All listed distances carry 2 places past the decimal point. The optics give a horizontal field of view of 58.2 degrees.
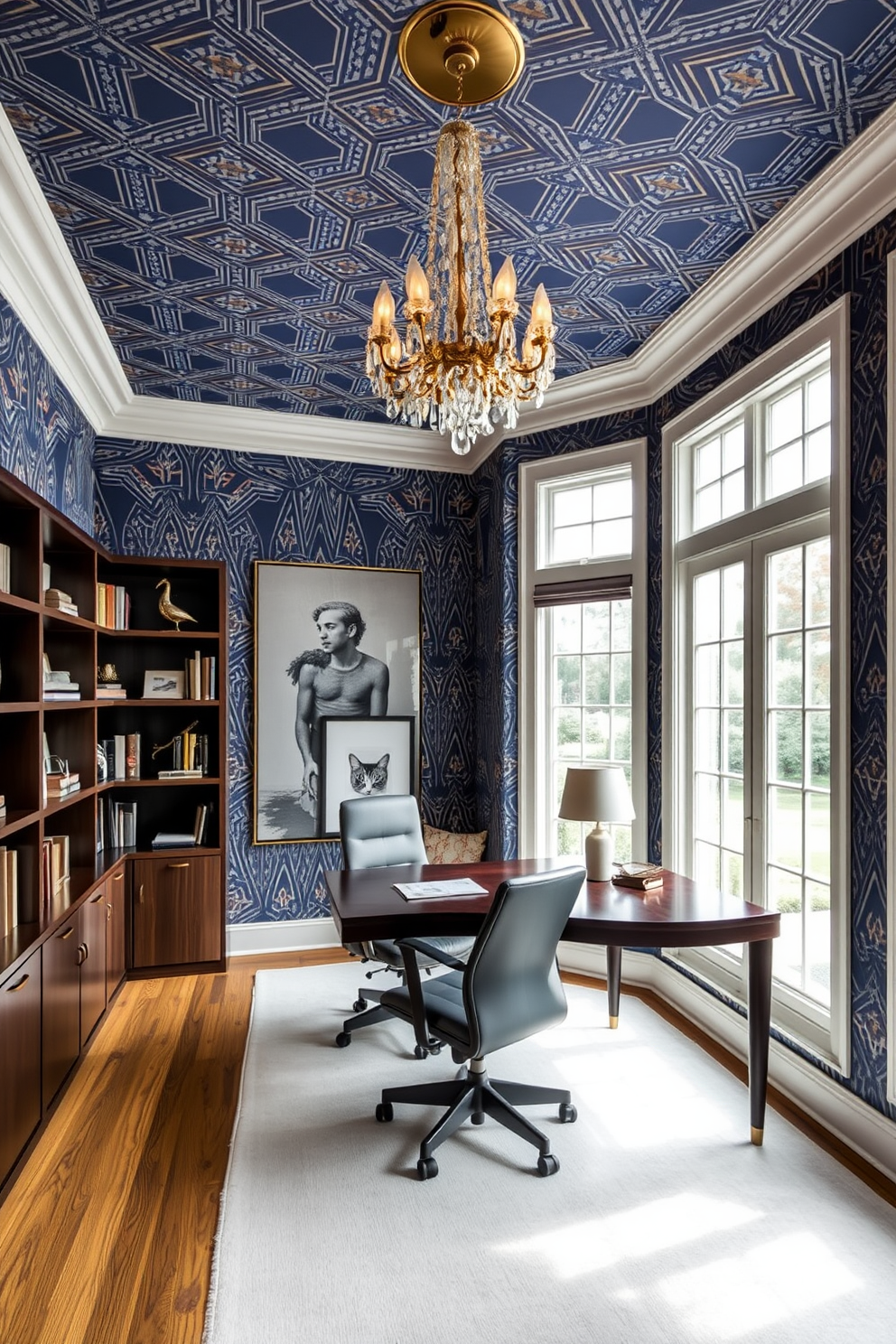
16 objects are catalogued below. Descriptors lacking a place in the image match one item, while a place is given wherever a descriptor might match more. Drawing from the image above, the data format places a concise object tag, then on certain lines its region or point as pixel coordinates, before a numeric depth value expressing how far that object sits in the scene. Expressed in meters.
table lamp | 3.07
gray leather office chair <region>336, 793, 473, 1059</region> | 3.38
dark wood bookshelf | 2.56
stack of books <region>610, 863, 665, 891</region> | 3.04
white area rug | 1.87
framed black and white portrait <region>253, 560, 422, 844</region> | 4.69
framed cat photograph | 4.77
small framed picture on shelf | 4.35
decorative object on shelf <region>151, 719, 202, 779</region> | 4.34
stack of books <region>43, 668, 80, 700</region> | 3.18
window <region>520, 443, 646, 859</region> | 4.08
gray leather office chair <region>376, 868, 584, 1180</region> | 2.33
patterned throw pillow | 4.68
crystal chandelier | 2.05
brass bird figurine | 4.28
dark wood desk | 2.59
